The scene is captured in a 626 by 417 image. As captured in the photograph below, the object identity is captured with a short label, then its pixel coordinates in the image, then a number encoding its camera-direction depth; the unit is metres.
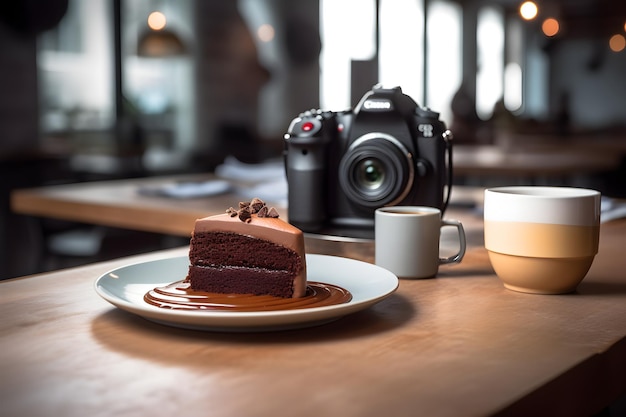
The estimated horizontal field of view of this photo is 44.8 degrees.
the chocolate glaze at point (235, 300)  0.76
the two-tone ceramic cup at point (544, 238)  0.88
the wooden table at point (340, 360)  0.56
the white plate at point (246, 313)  0.69
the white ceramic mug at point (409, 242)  1.00
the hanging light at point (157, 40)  4.93
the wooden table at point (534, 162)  3.36
